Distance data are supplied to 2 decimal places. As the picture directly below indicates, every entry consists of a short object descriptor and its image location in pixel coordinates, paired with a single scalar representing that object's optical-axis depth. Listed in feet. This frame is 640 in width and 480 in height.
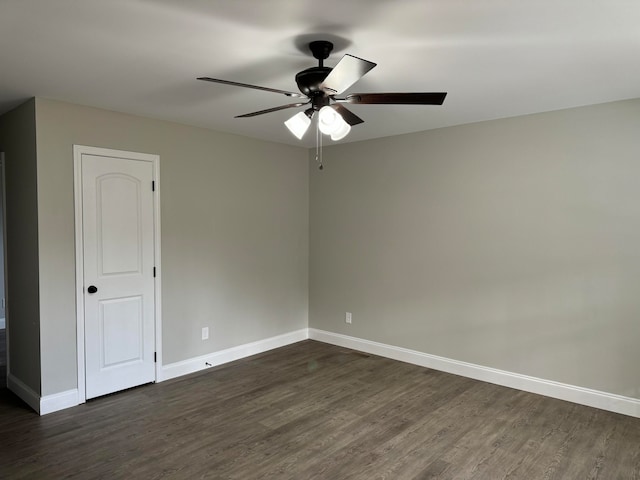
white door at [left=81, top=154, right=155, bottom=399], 11.63
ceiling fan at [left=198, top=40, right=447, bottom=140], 7.04
